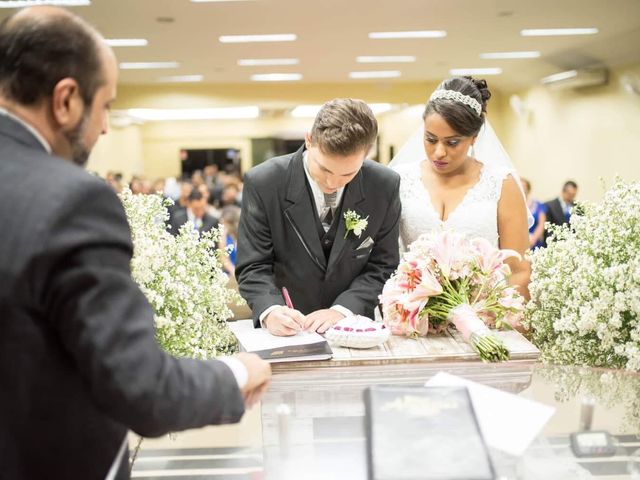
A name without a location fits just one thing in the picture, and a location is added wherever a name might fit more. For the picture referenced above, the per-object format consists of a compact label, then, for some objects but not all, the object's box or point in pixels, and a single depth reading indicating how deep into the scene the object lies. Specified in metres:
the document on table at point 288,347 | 1.77
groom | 2.46
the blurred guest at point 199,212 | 8.52
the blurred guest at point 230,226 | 7.46
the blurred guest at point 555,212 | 8.49
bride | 2.60
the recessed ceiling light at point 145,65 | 14.95
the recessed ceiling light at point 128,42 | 11.72
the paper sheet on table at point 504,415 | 1.34
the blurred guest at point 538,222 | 8.82
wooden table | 1.78
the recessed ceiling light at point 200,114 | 24.21
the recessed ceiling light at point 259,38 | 11.77
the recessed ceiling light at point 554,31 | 11.57
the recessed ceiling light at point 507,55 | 14.35
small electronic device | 1.41
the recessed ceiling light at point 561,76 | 14.72
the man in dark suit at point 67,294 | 0.95
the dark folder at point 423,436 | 1.16
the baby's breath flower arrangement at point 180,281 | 1.71
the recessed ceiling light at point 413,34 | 11.73
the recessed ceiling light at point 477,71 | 17.07
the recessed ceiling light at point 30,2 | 8.88
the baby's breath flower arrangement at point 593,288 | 1.75
